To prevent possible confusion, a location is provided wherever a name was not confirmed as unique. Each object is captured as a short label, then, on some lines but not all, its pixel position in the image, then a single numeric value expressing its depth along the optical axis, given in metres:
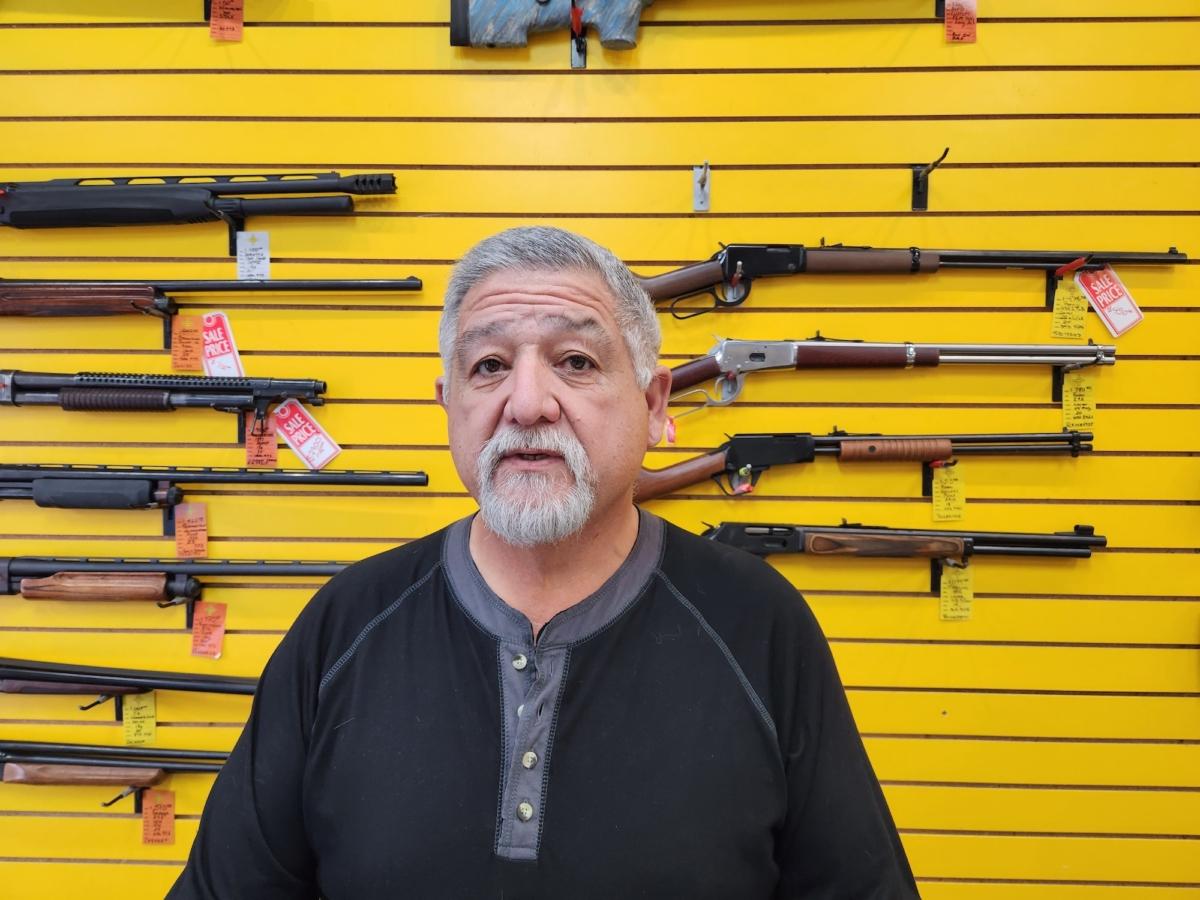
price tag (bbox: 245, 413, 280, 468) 2.36
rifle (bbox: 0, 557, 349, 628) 2.29
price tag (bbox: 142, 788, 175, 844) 2.39
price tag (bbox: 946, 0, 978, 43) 2.29
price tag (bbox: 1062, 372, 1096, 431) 2.33
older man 1.09
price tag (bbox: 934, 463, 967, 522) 2.33
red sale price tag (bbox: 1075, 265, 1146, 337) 2.32
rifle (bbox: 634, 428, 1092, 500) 2.26
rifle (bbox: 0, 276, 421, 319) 2.31
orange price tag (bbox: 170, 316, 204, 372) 2.37
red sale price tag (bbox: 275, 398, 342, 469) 2.36
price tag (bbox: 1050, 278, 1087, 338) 2.32
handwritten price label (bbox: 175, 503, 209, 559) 2.37
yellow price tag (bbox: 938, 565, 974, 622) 2.33
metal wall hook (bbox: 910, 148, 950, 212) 2.29
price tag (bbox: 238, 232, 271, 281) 2.37
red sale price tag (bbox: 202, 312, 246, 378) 2.37
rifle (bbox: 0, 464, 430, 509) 2.26
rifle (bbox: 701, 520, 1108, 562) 2.25
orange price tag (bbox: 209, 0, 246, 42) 2.34
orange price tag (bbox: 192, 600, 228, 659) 2.38
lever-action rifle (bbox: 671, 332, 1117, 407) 2.25
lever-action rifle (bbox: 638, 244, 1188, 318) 2.24
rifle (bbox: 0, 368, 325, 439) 2.27
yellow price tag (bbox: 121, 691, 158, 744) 2.39
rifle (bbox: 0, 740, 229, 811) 2.32
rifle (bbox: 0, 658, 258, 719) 2.31
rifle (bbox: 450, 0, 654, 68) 2.22
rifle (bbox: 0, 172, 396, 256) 2.27
